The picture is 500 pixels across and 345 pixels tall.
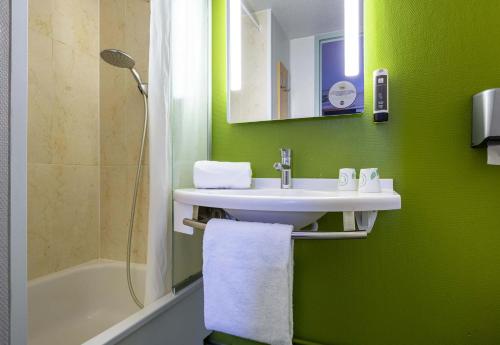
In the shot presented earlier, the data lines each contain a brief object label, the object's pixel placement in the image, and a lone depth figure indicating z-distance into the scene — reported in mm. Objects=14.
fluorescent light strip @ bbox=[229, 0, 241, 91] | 1250
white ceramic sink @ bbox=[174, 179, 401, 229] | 678
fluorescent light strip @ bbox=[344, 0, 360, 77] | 1057
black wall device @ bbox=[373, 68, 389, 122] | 991
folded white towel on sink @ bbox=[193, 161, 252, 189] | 1047
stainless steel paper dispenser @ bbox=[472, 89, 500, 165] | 823
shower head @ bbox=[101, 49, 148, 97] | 1182
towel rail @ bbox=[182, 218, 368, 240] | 726
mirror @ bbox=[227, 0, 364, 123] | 1068
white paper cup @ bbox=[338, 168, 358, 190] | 1007
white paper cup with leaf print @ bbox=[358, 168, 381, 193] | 906
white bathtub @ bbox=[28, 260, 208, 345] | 892
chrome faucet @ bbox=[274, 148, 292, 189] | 1119
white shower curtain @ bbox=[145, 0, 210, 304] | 967
